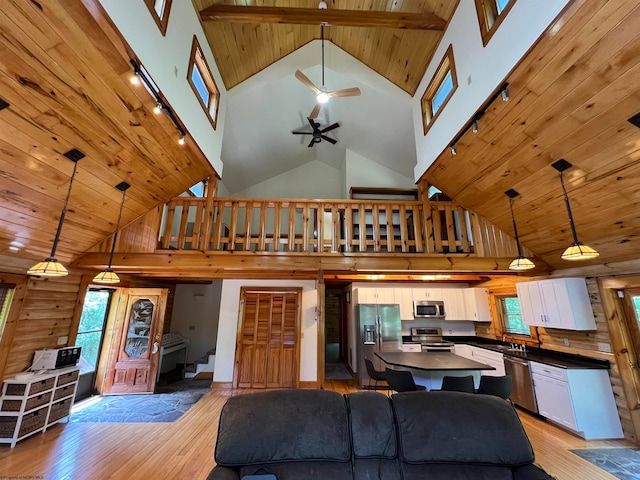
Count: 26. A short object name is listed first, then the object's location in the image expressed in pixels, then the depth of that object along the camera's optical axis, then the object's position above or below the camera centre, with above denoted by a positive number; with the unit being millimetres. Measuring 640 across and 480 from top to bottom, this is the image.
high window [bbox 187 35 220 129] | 3692 +3442
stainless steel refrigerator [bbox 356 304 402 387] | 5699 -411
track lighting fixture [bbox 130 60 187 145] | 2385 +2054
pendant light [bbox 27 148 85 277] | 2273 +335
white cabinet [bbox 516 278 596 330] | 3850 +129
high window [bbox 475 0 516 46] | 2803 +3122
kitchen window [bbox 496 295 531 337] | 5281 -65
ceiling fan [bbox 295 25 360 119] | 4036 +3281
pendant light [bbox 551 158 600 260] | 2318 +512
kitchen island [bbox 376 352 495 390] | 3400 -662
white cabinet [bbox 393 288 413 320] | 6117 +231
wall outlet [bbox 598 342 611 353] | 3658 -443
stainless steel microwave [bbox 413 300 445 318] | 6117 +69
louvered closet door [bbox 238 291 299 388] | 5613 -612
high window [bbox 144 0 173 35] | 2725 +3058
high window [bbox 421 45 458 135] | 3705 +3324
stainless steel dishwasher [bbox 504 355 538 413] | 4152 -1069
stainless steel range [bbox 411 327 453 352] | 5984 -528
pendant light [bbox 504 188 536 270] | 2969 +519
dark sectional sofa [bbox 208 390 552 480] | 1716 -819
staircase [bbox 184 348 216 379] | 6503 -1360
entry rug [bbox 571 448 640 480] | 2762 -1562
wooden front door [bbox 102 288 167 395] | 5219 -608
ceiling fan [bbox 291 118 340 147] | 5894 +3858
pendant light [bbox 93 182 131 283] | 2825 +1010
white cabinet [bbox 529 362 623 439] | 3477 -1138
